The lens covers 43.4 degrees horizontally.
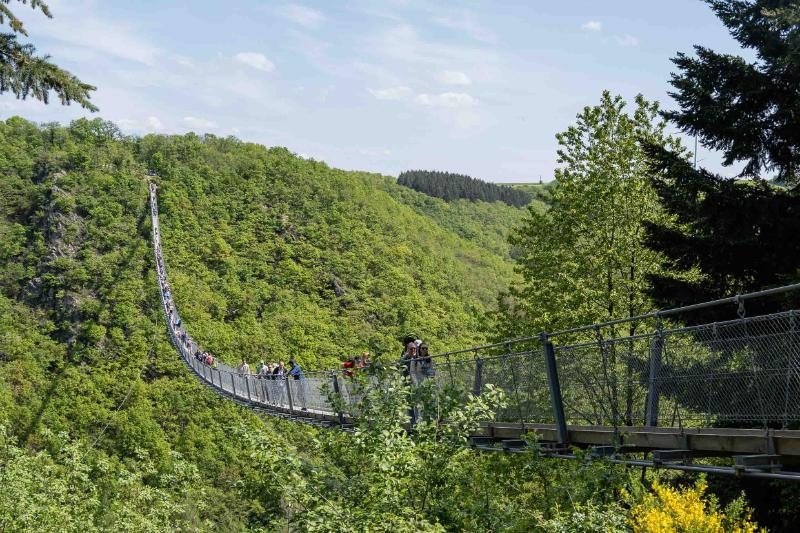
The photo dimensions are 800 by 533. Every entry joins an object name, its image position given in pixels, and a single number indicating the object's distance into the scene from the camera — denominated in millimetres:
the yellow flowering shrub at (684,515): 9594
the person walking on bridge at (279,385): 19161
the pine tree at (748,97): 13227
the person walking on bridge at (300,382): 17686
